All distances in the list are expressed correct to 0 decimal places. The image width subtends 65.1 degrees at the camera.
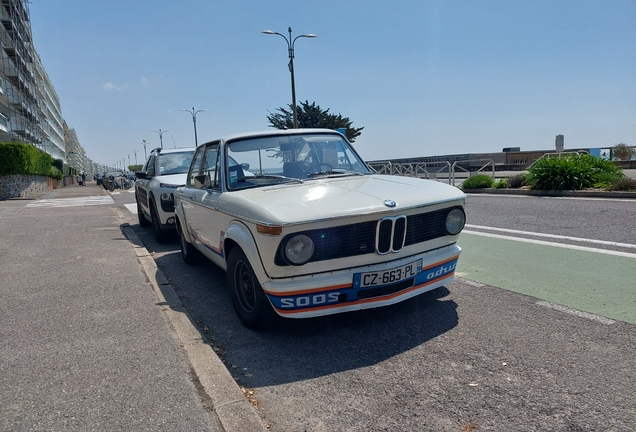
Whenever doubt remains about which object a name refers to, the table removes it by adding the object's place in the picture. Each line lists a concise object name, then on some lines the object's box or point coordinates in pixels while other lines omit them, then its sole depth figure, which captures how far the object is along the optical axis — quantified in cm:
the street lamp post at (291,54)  2743
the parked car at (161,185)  844
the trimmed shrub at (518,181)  1509
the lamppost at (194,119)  5078
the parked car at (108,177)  4259
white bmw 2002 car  361
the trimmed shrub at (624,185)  1171
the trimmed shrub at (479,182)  1631
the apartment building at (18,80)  5084
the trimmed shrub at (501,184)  1571
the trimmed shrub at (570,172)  1320
